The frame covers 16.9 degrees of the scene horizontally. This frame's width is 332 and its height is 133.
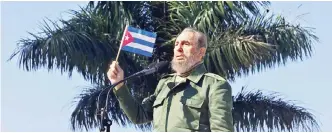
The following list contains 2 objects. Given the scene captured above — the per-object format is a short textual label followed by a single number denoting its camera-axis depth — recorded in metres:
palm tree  11.61
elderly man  4.75
